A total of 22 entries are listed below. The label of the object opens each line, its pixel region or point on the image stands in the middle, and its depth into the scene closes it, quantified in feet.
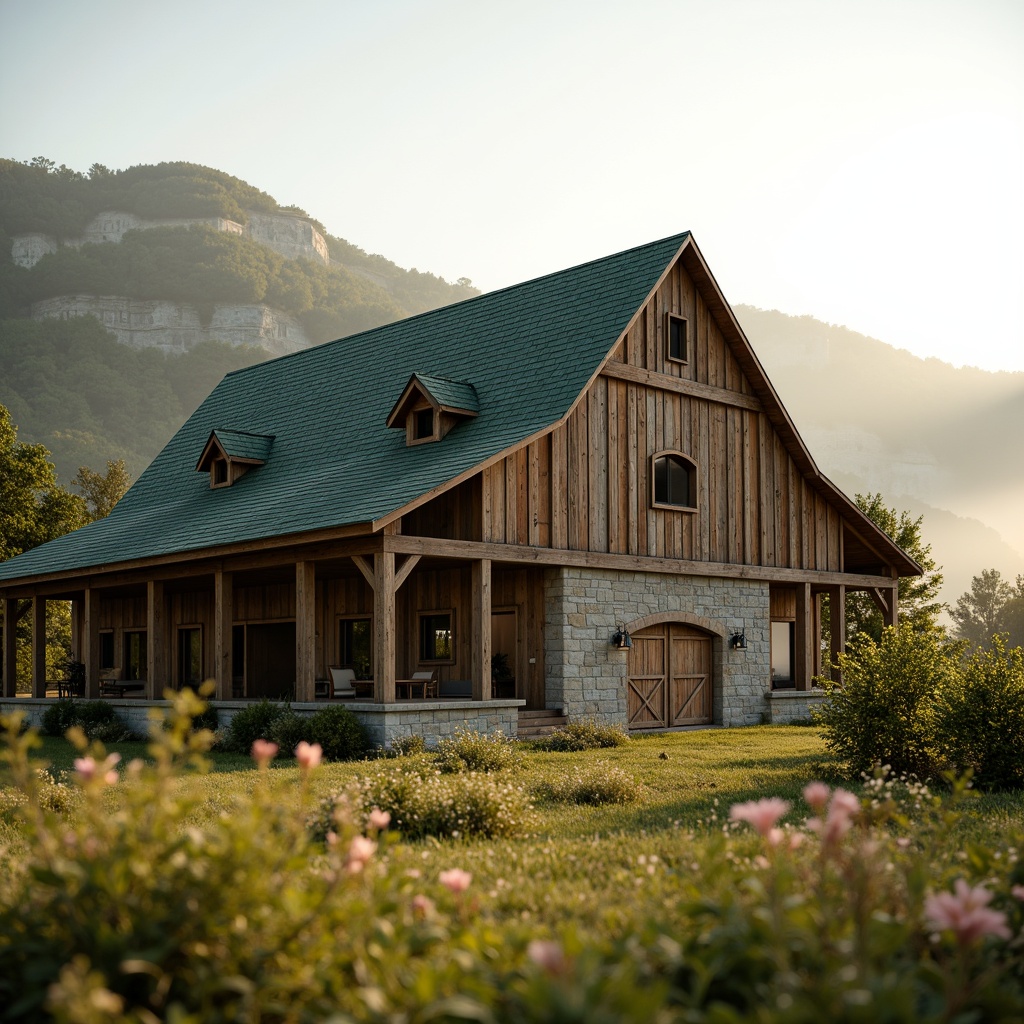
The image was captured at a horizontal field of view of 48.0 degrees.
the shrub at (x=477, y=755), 46.05
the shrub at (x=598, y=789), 37.99
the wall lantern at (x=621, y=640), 68.28
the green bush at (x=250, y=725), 59.52
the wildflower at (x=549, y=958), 9.77
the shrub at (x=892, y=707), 43.37
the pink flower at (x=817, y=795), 12.71
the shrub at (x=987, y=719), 40.83
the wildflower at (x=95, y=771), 12.30
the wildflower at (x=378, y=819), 14.83
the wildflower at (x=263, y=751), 13.20
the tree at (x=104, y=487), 171.12
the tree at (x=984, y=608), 279.47
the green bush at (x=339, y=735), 53.78
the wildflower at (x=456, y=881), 12.91
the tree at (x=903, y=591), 110.32
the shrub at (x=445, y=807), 30.40
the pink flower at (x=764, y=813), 12.05
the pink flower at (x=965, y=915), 11.47
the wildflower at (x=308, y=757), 12.78
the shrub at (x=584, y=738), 59.67
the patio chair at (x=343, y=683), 67.82
